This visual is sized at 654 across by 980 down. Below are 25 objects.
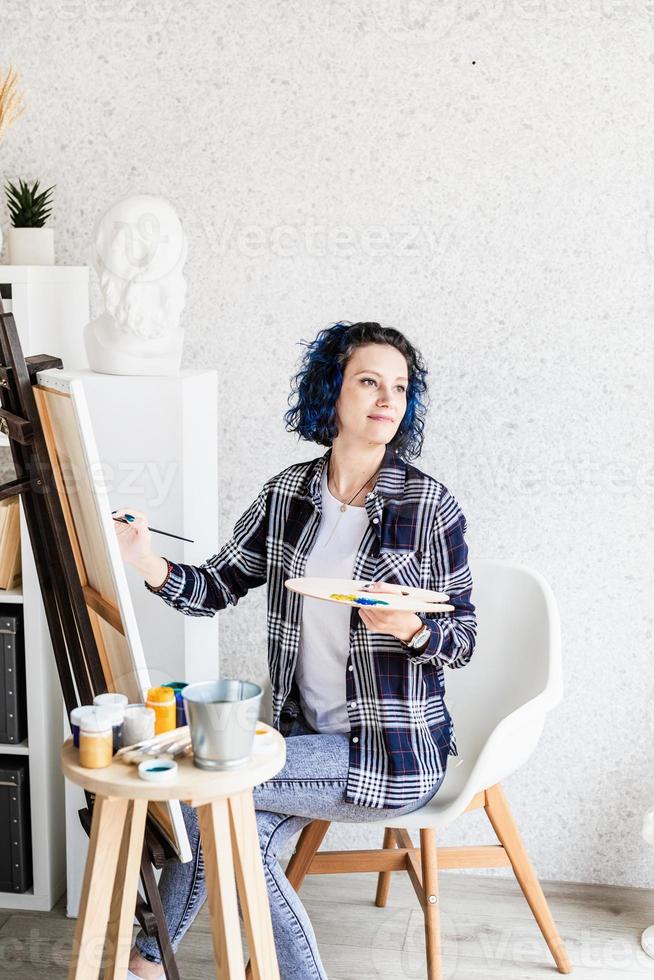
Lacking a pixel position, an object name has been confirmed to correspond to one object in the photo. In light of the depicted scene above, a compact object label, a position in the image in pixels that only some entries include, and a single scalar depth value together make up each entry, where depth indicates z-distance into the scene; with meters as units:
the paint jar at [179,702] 1.62
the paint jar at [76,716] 1.43
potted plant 2.48
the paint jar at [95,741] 1.41
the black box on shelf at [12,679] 2.45
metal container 1.37
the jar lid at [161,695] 1.54
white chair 2.04
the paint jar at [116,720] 1.44
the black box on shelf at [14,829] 2.49
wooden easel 1.62
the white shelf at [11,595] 2.45
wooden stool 1.38
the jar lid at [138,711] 1.48
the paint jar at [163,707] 1.53
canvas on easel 1.53
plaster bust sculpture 2.19
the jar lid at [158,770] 1.36
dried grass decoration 2.52
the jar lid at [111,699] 1.50
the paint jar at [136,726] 1.47
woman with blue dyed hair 1.92
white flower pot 2.48
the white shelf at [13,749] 2.50
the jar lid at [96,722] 1.41
